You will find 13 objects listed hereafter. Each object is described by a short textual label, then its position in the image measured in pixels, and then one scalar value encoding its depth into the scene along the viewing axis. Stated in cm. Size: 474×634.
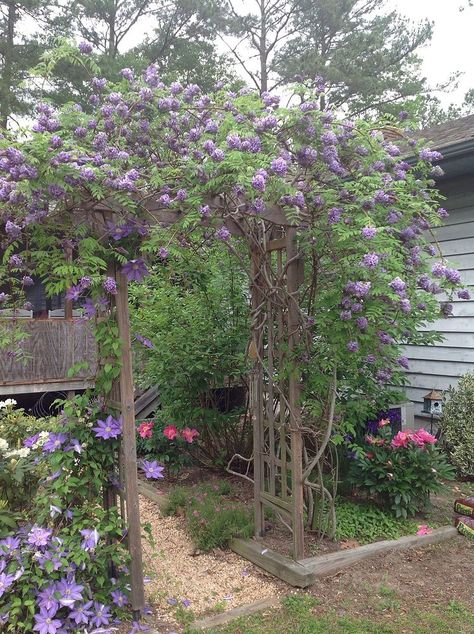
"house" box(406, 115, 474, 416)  567
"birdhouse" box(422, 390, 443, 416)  578
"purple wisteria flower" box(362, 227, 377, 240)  274
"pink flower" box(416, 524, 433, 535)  391
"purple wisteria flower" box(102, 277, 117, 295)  272
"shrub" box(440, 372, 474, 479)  518
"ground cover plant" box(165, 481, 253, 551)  385
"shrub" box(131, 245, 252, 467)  517
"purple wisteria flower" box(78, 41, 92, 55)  282
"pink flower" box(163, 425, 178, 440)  526
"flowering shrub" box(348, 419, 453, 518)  410
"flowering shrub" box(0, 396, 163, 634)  254
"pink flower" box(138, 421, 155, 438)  541
